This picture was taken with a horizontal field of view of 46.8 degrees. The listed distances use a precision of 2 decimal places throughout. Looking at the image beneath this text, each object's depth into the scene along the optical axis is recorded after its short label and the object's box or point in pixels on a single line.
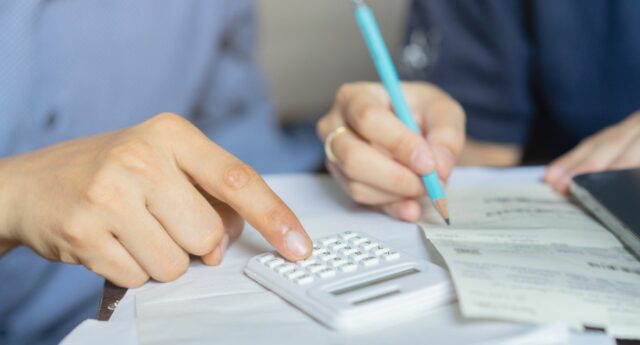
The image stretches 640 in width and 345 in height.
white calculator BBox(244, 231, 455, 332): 0.41
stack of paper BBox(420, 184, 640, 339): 0.41
